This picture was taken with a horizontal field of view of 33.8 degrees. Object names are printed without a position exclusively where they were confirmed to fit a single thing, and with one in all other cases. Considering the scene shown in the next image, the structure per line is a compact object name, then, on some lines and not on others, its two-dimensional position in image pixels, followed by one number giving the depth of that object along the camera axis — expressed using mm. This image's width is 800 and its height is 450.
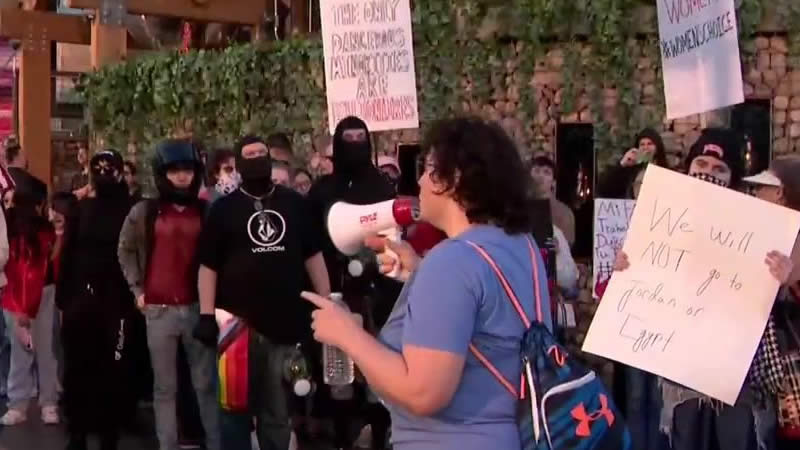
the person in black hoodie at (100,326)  7781
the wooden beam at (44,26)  18578
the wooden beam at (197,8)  16703
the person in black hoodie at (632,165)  8188
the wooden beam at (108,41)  17375
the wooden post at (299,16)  17172
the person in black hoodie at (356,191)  6980
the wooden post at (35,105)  19078
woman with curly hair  3055
